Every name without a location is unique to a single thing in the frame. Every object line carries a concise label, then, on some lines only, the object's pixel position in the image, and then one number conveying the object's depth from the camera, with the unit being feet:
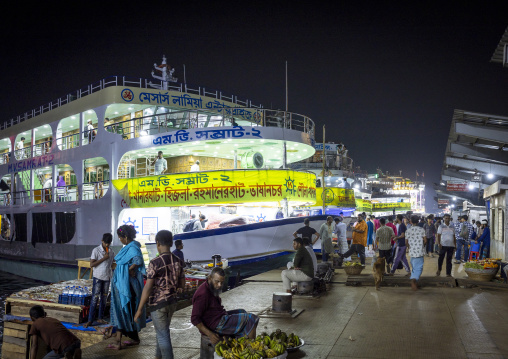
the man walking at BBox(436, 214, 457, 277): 38.47
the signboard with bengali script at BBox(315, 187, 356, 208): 74.66
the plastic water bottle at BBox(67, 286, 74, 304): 27.89
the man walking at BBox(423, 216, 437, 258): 63.10
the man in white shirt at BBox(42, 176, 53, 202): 75.36
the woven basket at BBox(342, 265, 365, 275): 38.11
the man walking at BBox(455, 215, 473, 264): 52.90
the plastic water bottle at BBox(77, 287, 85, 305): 27.60
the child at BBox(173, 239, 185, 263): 35.42
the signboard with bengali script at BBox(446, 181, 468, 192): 91.96
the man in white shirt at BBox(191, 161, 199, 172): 54.13
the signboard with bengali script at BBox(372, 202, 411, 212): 149.38
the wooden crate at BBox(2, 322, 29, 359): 25.79
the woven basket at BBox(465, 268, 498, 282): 34.73
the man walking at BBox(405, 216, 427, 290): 33.17
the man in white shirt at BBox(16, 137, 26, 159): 85.57
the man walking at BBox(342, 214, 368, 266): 48.35
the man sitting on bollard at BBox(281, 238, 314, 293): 30.25
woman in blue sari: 20.15
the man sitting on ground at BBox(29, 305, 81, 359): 18.42
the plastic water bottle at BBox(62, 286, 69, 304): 28.07
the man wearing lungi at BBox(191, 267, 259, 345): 16.12
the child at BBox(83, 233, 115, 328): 24.62
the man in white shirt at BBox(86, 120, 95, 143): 63.91
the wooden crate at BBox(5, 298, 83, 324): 27.12
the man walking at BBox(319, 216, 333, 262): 47.39
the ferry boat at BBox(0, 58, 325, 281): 48.08
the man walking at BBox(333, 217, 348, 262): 54.34
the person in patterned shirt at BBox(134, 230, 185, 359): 16.74
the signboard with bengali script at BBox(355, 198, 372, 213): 122.62
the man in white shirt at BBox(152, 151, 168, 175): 54.39
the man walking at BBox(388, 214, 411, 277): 38.11
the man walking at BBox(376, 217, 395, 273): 40.37
